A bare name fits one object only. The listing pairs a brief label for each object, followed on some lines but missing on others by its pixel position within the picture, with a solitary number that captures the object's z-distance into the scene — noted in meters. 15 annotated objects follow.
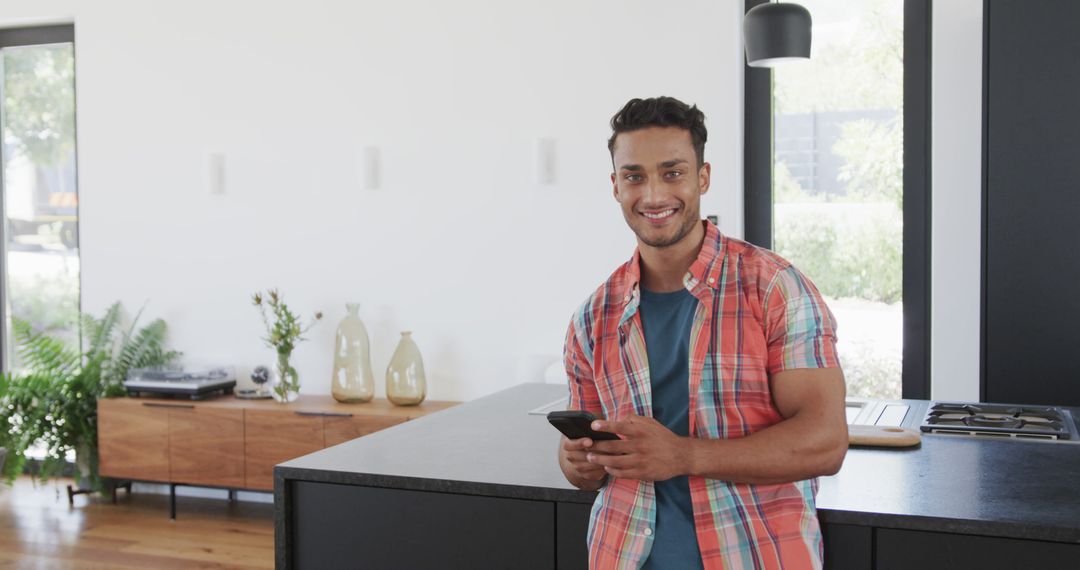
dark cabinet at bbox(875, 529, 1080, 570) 1.70
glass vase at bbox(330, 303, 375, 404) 4.98
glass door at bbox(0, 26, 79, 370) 5.93
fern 5.28
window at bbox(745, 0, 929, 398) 4.43
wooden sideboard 4.77
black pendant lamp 2.96
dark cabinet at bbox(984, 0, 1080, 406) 3.06
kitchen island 1.74
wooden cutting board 2.30
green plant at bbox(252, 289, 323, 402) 5.02
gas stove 2.44
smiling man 1.60
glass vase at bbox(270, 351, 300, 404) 5.00
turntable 5.12
